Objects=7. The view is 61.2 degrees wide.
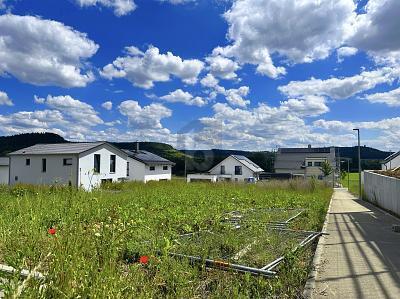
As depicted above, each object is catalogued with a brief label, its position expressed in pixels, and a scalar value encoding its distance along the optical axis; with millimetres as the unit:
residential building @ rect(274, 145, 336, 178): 60175
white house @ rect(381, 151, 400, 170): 32612
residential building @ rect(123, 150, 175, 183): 42906
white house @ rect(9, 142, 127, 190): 32062
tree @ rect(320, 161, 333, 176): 52594
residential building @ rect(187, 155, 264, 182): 51597
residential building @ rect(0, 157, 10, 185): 41453
